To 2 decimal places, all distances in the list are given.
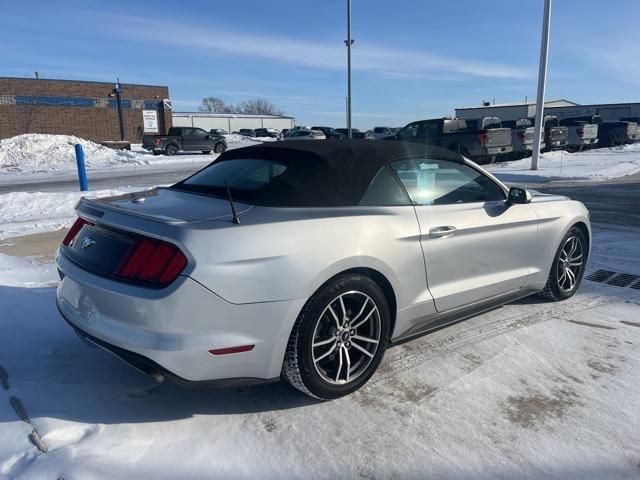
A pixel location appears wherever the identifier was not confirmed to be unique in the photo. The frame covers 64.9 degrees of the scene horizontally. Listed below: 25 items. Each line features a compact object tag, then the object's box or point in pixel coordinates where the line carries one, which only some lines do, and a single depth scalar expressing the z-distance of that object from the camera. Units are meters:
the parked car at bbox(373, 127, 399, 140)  42.38
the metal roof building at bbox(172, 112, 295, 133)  70.62
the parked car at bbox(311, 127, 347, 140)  44.12
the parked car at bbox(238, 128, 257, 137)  60.10
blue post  11.01
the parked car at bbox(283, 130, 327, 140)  37.28
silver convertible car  2.50
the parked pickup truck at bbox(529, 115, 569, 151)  22.42
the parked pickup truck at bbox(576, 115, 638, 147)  28.09
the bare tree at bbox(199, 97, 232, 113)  128.50
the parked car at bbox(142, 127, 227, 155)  27.73
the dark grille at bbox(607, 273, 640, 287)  5.15
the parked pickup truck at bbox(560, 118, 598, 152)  24.50
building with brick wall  33.38
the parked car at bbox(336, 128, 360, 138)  46.99
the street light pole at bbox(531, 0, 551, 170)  15.88
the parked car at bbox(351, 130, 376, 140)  41.44
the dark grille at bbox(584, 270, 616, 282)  5.32
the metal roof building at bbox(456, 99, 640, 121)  47.41
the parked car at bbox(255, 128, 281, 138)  56.12
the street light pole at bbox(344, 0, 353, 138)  27.58
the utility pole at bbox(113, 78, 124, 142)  36.22
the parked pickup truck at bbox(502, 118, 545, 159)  19.73
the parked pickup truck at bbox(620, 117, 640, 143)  29.08
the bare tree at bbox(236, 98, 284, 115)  131.12
